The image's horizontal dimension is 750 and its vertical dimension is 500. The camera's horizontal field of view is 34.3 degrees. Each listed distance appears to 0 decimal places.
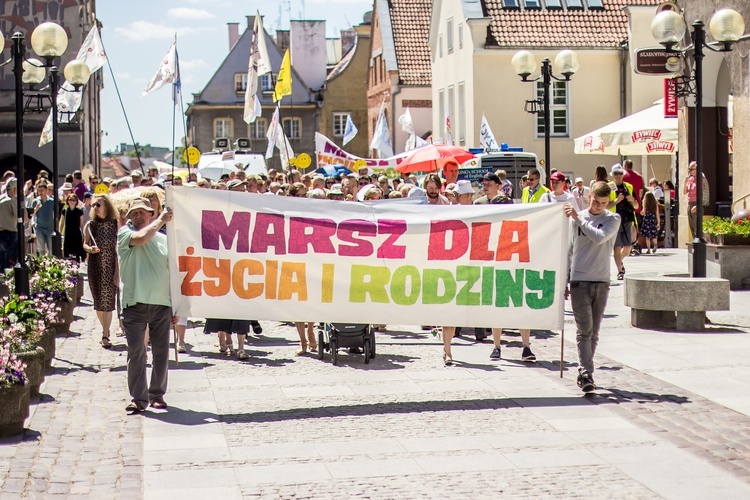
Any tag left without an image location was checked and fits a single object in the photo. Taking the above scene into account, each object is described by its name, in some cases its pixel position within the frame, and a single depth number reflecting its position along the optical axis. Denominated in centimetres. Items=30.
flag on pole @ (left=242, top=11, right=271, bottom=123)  2989
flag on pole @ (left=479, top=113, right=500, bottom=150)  3284
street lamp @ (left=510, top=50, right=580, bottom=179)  2203
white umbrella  2647
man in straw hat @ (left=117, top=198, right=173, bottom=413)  1023
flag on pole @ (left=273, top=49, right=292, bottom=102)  3055
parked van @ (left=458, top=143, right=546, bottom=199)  3092
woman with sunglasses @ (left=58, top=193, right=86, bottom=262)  2223
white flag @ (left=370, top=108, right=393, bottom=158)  4384
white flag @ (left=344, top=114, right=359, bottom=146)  4563
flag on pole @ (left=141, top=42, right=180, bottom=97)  2566
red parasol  2902
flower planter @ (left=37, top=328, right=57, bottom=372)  1203
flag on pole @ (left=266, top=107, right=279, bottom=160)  3800
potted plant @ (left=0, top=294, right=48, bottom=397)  1020
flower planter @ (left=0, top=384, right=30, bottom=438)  903
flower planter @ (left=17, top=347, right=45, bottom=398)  1020
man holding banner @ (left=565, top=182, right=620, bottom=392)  1073
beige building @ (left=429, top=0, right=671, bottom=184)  4194
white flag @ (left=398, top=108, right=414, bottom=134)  4565
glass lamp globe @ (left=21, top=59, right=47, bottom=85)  2296
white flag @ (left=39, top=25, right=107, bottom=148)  2559
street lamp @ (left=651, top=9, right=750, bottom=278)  1545
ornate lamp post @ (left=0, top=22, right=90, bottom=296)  1411
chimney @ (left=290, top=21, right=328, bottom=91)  8562
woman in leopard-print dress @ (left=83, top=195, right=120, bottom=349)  1375
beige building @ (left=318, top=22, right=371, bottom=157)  7838
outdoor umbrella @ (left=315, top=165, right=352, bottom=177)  3953
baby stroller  1286
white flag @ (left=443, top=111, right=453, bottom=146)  4348
